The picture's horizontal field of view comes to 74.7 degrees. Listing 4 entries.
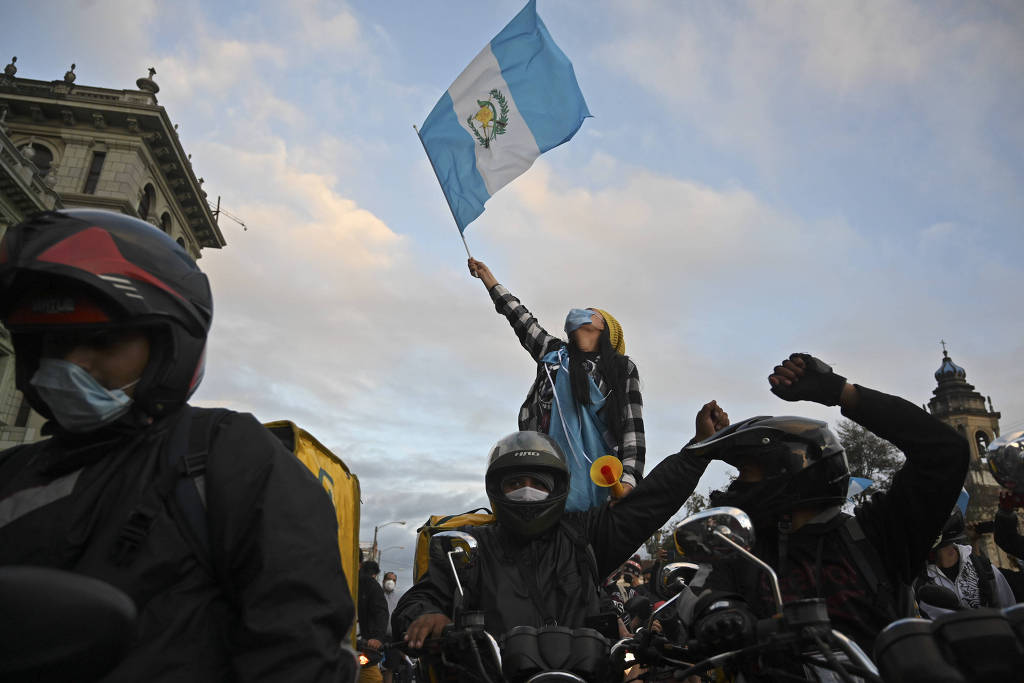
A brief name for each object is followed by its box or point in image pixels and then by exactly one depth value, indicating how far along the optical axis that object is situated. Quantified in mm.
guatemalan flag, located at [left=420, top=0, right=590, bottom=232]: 6266
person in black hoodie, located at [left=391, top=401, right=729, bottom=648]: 3123
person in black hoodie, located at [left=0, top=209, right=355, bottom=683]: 1385
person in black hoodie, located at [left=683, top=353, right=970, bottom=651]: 2521
